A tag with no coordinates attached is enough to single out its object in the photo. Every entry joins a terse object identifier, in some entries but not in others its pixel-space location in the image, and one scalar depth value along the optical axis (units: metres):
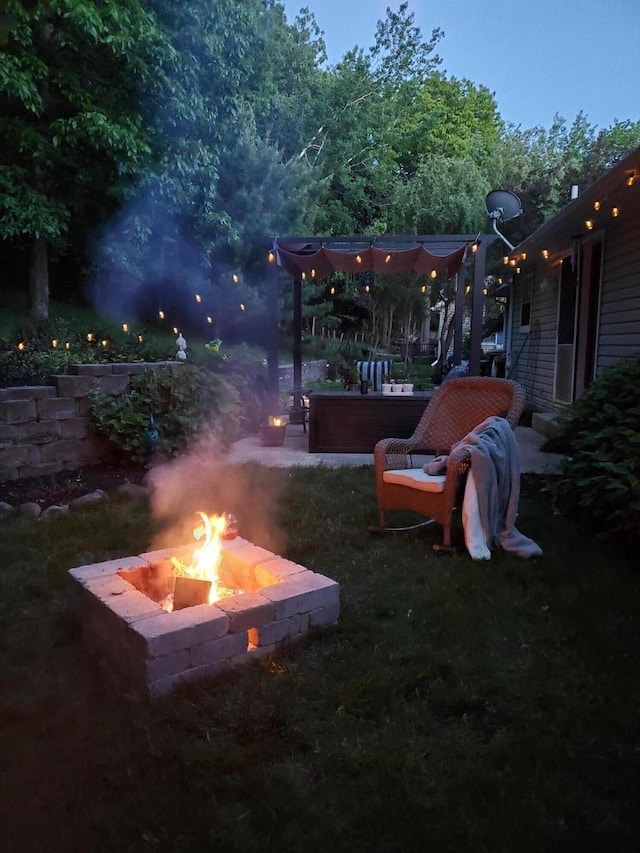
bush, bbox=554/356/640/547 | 3.90
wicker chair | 3.91
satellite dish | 10.94
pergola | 7.13
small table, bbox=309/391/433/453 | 6.94
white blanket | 3.76
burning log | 2.64
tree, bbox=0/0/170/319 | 8.44
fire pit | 2.30
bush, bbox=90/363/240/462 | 5.62
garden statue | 7.14
